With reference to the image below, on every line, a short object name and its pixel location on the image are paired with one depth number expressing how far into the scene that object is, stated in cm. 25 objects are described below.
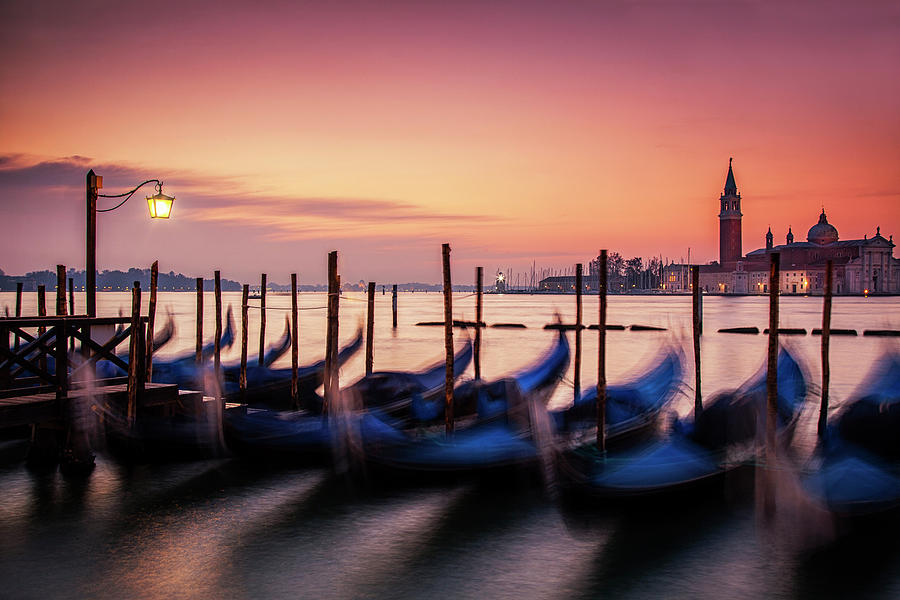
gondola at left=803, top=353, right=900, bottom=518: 600
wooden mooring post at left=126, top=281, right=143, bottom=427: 699
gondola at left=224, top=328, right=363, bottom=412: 1130
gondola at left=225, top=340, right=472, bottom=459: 762
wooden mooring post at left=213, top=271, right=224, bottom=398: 1190
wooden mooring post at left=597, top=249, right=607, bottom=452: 767
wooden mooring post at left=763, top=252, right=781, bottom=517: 604
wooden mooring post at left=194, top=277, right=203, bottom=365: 1315
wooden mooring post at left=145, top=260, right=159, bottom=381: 846
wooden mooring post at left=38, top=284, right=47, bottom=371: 1137
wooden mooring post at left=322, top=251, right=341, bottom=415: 919
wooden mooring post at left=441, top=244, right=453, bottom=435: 830
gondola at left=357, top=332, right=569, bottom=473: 697
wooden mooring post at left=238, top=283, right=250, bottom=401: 1163
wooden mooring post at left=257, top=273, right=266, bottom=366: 1515
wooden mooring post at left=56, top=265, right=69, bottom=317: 1326
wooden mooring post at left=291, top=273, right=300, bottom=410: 1104
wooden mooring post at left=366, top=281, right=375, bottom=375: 1378
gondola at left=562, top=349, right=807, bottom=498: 629
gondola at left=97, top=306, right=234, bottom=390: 1119
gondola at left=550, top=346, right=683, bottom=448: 820
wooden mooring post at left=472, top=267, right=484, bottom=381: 1323
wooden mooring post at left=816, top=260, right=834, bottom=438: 909
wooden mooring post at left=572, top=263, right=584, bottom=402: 1167
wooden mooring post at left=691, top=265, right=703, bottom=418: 981
